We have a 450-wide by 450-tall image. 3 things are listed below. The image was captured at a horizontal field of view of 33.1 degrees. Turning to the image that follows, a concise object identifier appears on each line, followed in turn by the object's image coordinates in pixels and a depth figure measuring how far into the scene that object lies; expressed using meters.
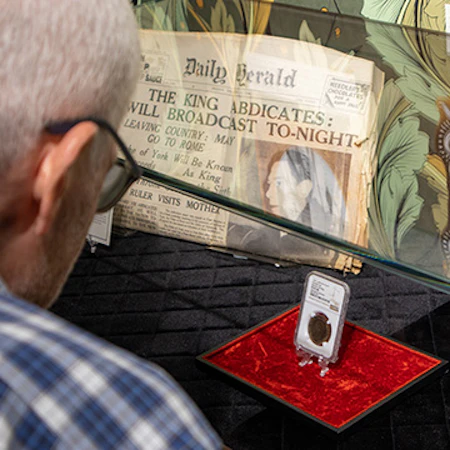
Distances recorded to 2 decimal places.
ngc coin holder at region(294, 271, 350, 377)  0.97
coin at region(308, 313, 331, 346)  0.98
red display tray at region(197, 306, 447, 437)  0.92
